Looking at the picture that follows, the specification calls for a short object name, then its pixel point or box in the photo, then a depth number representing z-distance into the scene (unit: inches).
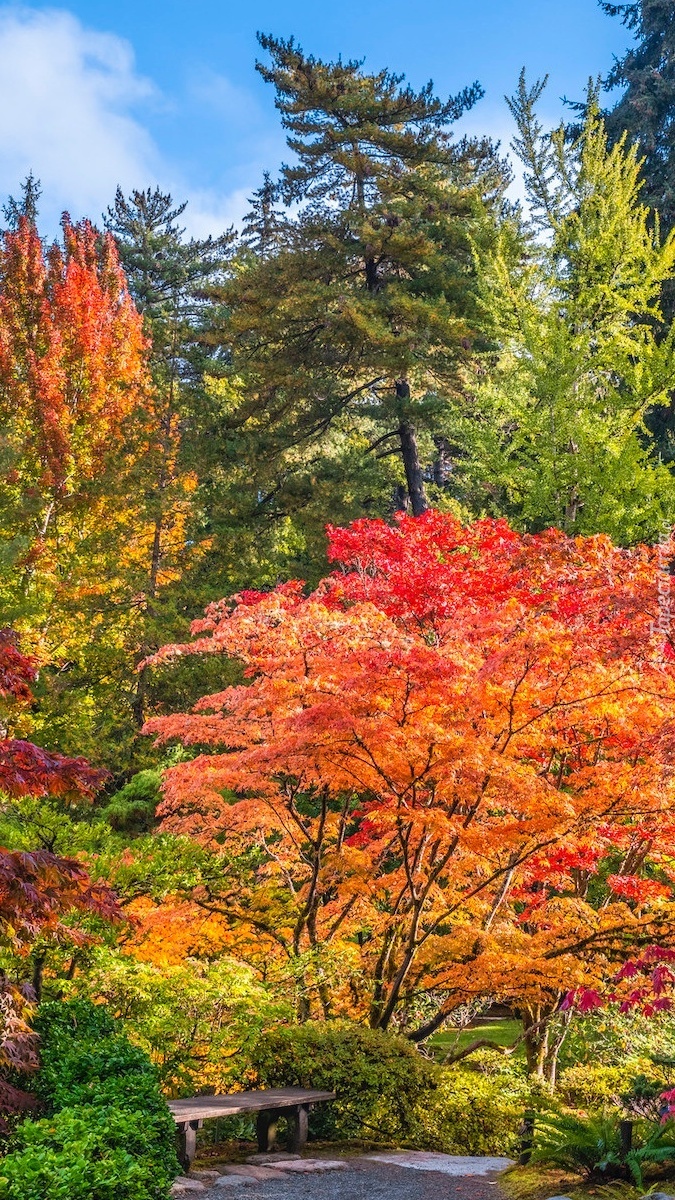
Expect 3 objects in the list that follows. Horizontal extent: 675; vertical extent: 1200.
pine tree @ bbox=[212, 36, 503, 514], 641.6
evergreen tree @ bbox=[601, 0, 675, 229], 911.7
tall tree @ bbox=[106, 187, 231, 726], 625.6
